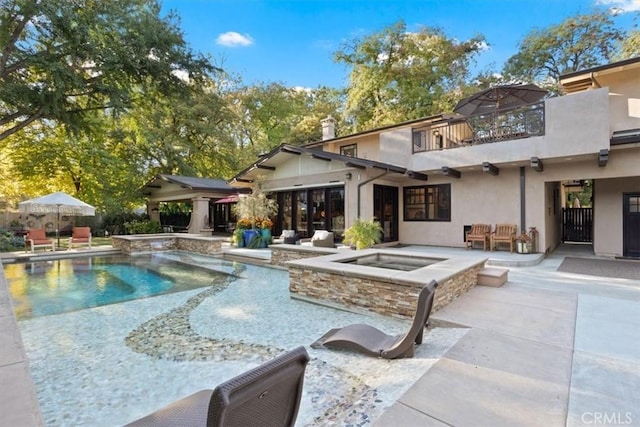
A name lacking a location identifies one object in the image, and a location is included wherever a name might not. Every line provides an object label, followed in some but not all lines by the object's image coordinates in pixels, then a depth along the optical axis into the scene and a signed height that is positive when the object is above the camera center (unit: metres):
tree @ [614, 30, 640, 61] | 18.86 +9.63
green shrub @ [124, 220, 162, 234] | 20.86 -0.66
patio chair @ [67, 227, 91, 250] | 15.77 -0.87
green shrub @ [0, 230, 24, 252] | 15.07 -1.11
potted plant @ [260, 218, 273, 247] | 14.77 -0.67
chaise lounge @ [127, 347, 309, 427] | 1.42 -0.84
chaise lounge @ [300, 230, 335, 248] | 12.38 -0.95
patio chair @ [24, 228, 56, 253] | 14.45 -1.01
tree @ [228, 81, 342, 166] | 31.17 +10.00
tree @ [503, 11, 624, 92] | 21.53 +11.09
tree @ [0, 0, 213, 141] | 11.25 +6.05
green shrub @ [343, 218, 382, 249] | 11.25 -0.68
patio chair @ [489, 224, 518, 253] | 11.25 -0.78
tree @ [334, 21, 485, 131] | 25.44 +11.22
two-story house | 9.95 +1.46
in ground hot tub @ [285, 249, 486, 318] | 5.40 -1.22
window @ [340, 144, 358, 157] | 17.84 +3.48
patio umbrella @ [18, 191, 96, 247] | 14.64 +0.55
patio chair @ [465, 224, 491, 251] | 11.84 -0.79
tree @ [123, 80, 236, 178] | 25.56 +6.36
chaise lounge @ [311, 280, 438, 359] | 3.78 -1.59
